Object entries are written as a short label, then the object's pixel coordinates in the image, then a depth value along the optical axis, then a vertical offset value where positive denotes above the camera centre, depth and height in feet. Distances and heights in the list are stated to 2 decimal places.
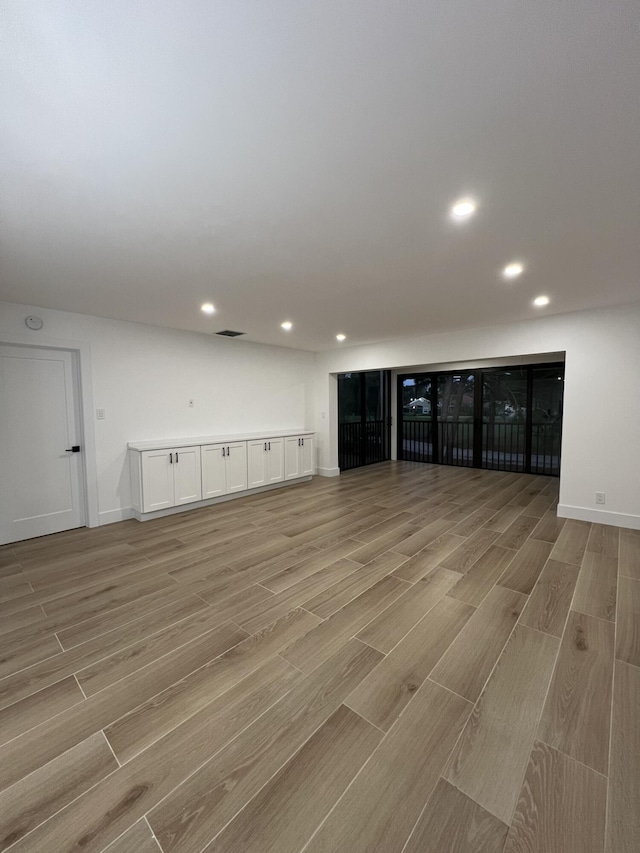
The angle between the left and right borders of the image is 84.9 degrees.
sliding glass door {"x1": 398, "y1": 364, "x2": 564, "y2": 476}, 22.27 -0.86
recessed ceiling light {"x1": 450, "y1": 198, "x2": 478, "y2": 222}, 6.16 +3.58
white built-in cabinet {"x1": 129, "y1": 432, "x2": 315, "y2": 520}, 14.35 -2.91
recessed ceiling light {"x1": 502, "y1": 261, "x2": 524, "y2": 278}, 9.01 +3.61
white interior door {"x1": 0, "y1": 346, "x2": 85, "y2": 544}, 12.16 -1.32
